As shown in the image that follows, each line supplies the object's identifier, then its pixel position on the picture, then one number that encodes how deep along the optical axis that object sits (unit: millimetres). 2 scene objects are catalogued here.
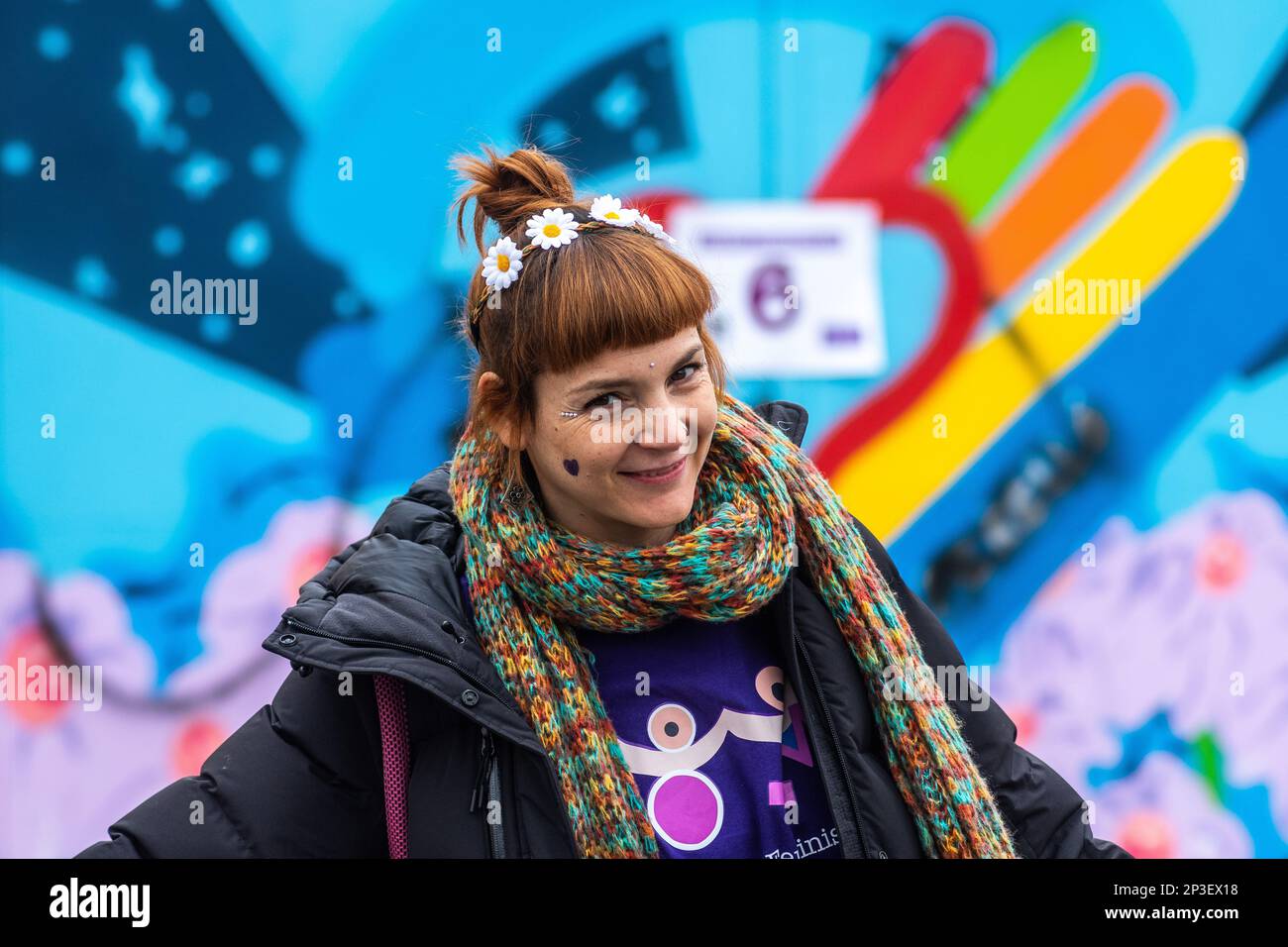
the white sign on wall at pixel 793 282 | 3422
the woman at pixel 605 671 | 1448
